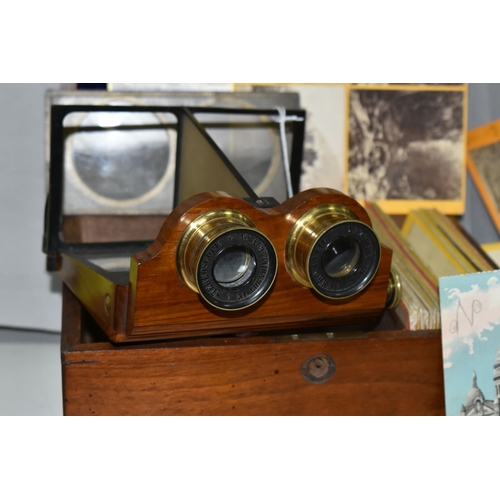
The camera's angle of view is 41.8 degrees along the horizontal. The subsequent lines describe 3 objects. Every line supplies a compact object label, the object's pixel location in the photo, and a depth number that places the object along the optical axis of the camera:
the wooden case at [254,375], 0.84
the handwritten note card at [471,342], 0.92
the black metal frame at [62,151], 1.09
